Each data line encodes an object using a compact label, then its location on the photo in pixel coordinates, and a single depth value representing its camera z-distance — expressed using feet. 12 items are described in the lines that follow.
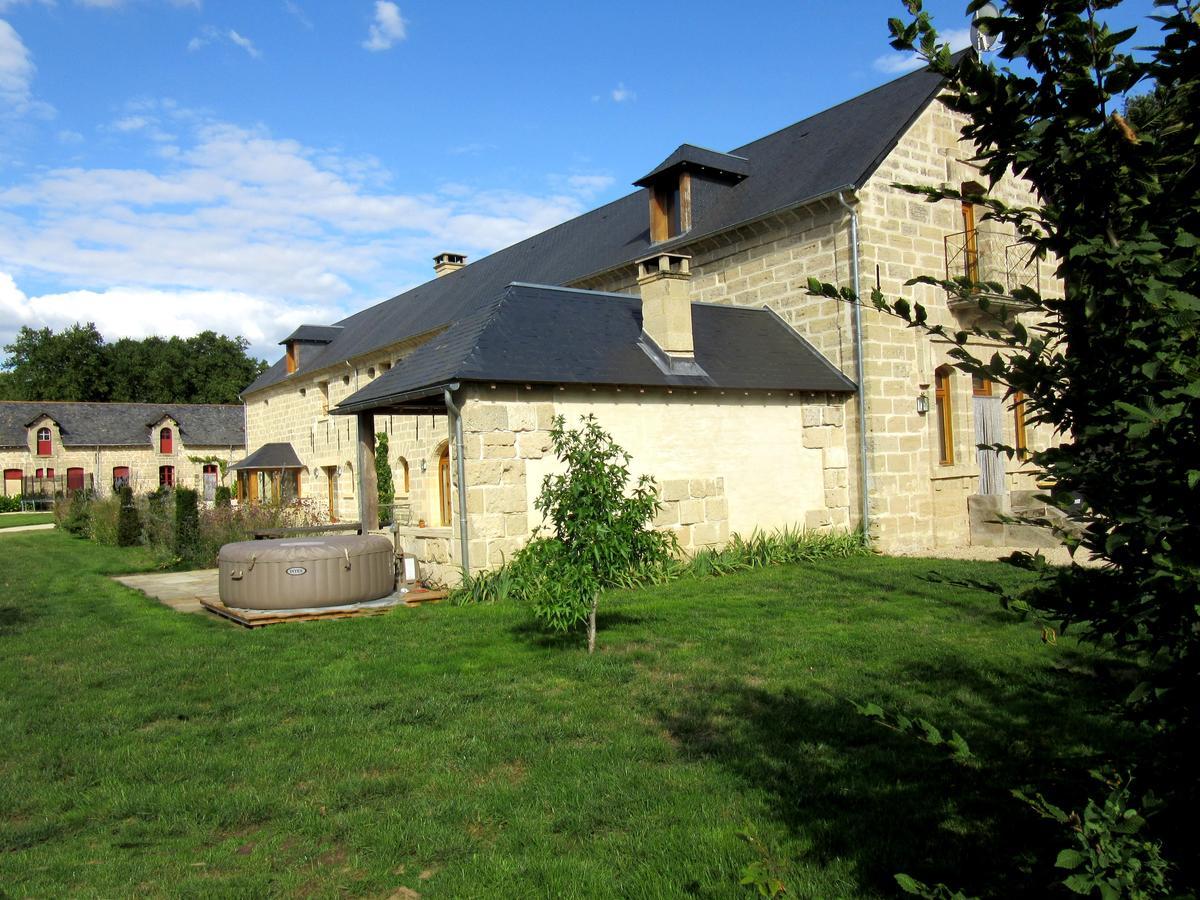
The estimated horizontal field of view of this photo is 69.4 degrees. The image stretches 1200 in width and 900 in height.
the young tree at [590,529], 23.03
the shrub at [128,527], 66.80
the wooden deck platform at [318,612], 30.37
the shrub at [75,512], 80.79
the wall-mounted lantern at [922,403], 45.98
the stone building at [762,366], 36.22
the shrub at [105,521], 69.36
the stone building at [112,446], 143.02
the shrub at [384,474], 76.38
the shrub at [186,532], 53.42
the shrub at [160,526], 54.29
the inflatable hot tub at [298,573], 31.35
